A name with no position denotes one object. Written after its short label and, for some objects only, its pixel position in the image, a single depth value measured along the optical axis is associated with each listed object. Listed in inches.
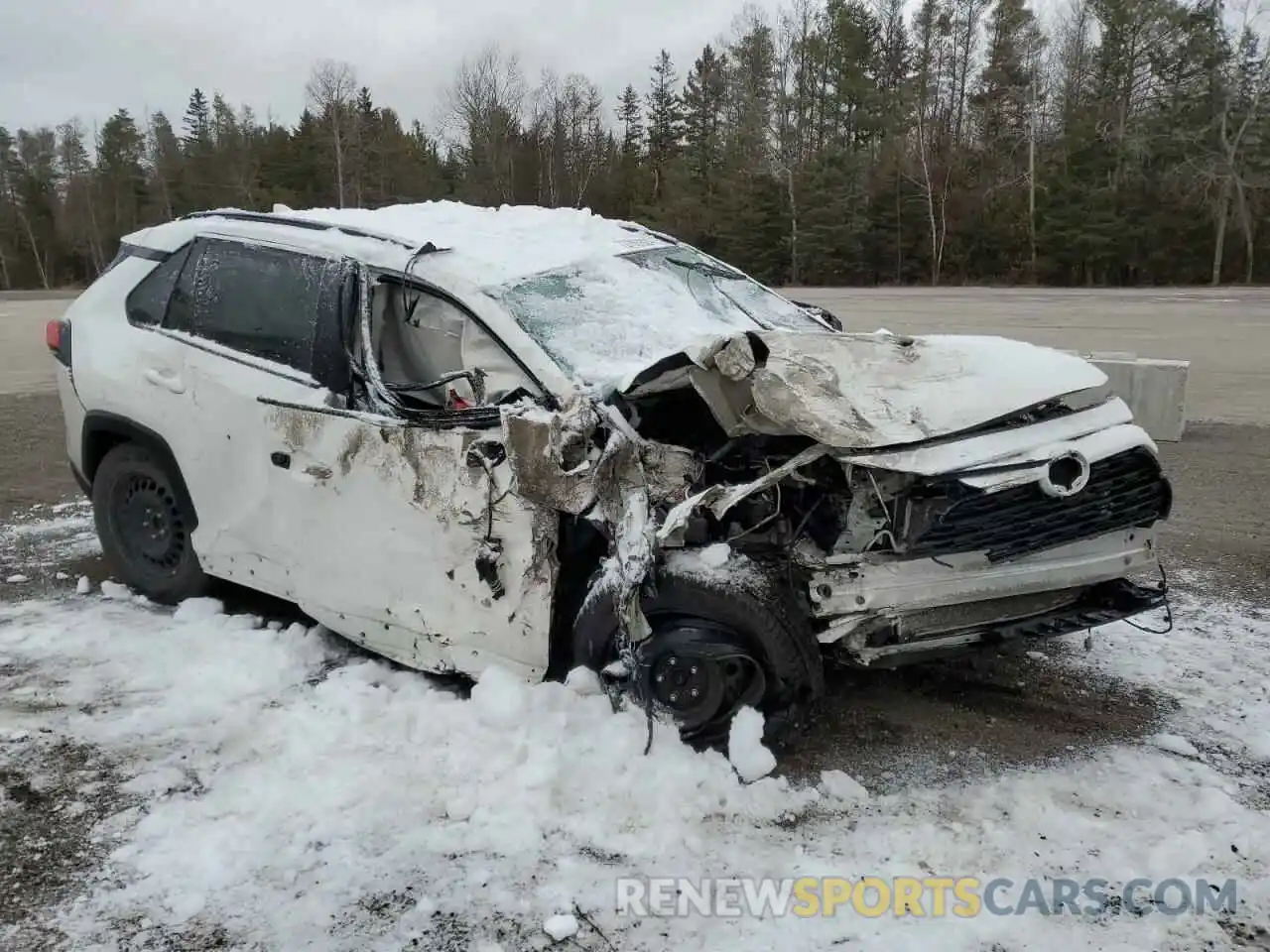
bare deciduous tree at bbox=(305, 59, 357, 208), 2237.0
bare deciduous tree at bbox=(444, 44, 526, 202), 2187.5
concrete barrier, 334.3
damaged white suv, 126.8
